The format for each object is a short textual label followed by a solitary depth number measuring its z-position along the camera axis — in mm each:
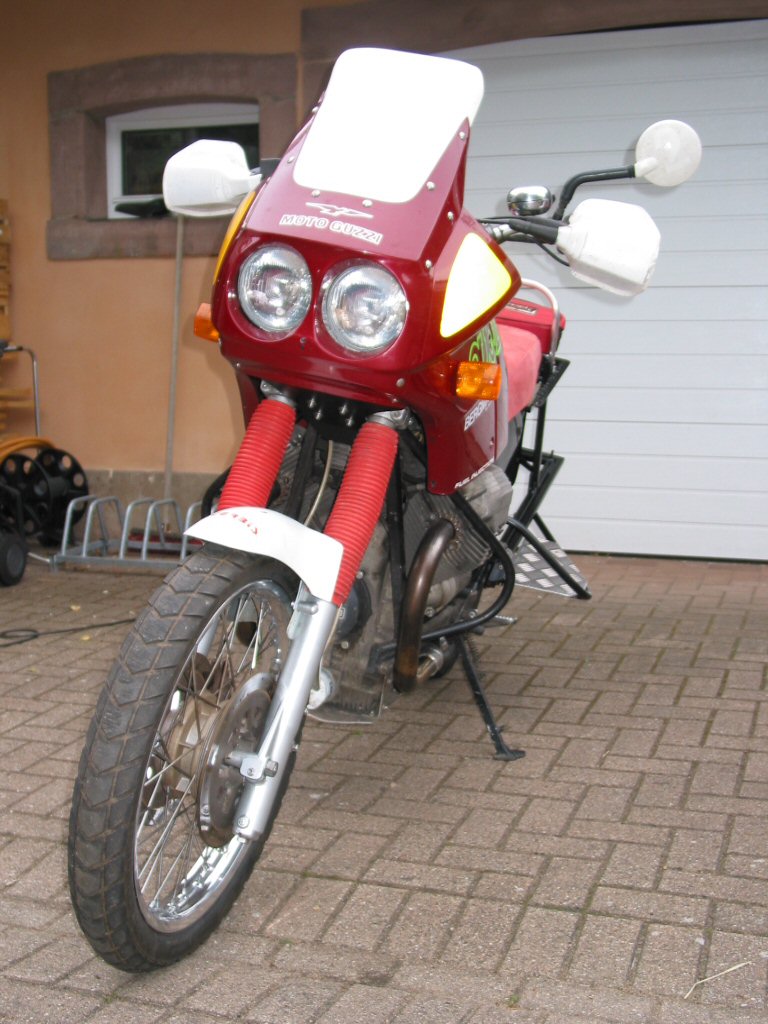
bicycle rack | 6691
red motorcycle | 2518
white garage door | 6797
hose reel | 7398
